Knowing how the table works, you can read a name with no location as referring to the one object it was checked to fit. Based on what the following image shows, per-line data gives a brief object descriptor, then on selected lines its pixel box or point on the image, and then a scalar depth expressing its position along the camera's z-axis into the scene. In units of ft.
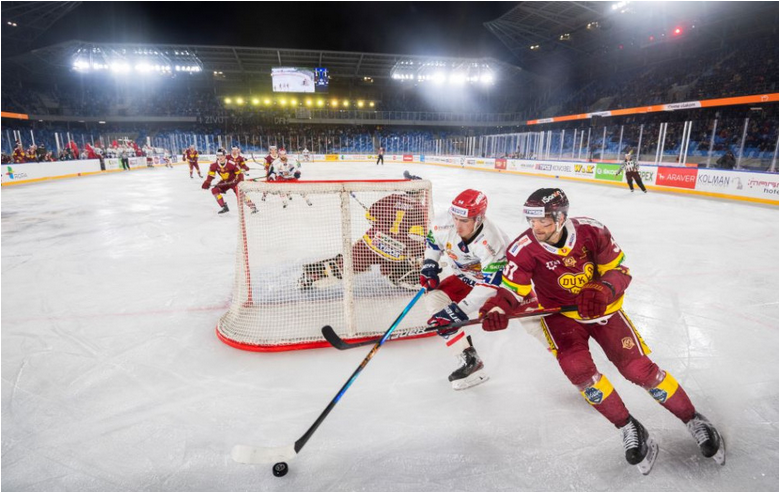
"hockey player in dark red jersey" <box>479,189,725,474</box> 6.25
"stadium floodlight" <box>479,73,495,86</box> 113.70
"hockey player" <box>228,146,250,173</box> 29.12
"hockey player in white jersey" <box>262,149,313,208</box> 33.37
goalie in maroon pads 11.76
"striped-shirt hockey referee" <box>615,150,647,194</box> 38.58
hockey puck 6.08
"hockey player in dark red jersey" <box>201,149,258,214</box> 27.09
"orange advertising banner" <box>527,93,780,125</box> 45.27
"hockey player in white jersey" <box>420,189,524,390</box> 8.05
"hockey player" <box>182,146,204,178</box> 52.29
